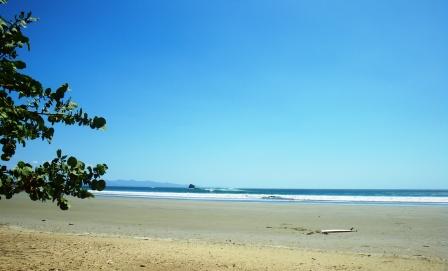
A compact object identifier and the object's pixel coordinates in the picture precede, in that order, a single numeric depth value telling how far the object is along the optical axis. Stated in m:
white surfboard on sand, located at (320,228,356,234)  15.48
